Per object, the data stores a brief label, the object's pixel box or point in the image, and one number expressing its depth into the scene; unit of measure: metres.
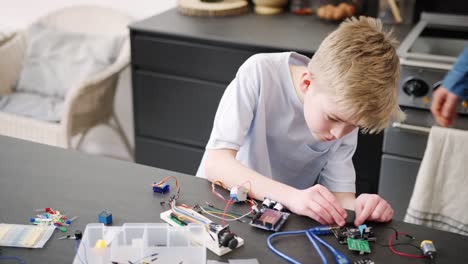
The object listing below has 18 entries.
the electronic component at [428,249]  1.18
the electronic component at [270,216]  1.25
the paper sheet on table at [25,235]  1.18
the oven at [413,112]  2.20
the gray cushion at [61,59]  2.96
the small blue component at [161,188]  1.36
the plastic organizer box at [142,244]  1.13
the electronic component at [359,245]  1.20
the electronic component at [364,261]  1.16
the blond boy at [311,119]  1.31
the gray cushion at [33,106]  2.81
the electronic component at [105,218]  1.24
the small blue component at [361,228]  1.25
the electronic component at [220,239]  1.17
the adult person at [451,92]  1.93
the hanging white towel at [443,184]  2.08
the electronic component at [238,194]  1.35
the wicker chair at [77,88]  2.72
